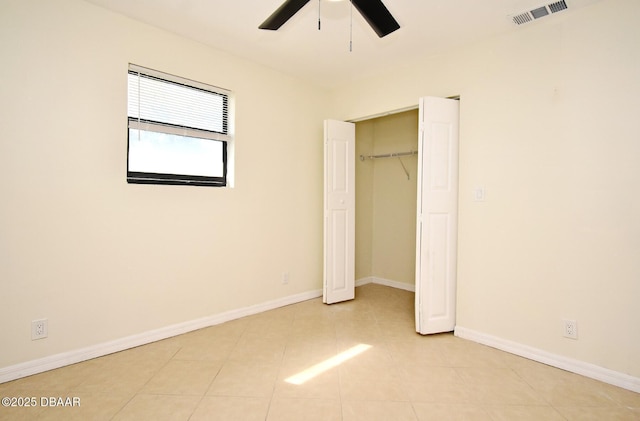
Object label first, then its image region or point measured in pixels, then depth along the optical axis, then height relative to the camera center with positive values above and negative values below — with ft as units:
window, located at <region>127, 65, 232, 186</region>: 8.55 +2.15
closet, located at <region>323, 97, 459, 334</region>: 9.29 +0.02
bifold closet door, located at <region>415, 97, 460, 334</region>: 9.25 -0.24
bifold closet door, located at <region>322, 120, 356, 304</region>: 11.83 -0.19
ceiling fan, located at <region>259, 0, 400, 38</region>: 5.56 +3.47
